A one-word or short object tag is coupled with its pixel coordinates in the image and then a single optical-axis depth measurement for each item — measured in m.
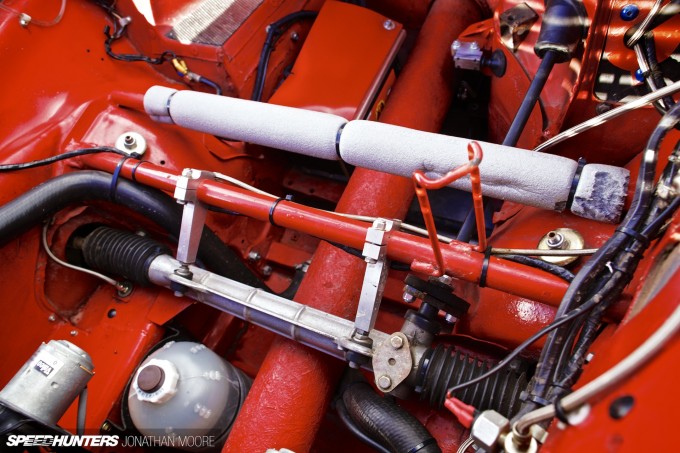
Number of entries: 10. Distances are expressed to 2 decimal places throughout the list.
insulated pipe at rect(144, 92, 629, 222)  0.42
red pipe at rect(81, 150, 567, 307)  0.40
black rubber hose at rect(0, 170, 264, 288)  0.54
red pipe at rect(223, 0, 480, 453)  0.48
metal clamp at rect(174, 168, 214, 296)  0.52
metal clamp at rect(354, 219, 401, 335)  0.44
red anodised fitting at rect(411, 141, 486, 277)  0.31
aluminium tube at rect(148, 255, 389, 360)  0.47
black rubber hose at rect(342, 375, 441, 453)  0.43
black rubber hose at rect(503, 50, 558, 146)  0.46
